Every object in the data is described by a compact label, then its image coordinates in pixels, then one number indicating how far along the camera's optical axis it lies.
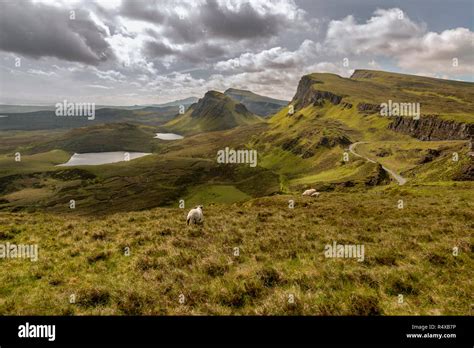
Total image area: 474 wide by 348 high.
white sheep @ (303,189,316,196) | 53.59
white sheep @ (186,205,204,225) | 19.25
